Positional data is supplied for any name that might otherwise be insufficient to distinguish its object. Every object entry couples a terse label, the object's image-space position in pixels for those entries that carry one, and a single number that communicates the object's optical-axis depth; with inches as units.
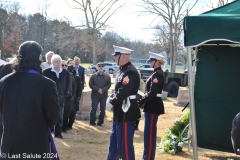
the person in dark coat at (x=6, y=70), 180.7
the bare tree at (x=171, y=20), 1186.7
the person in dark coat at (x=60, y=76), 285.3
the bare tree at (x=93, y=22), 1280.8
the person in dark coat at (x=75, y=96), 357.7
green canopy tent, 253.1
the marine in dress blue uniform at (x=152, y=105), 228.7
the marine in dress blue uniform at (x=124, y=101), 197.8
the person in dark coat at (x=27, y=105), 132.2
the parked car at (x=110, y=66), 2037.6
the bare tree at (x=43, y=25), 1897.1
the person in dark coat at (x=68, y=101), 310.0
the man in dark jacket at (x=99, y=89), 383.9
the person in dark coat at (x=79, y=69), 398.3
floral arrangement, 276.7
